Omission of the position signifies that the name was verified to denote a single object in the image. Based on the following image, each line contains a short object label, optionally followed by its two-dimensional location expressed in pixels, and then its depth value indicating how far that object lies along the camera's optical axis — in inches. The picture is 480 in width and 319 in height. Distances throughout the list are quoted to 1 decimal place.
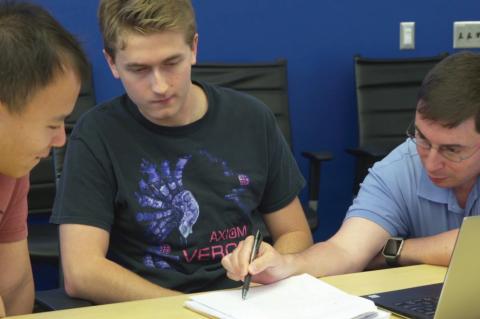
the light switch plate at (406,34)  203.6
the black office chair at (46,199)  159.0
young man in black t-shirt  129.0
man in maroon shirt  97.8
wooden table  110.2
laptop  96.0
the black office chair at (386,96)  190.4
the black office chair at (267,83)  180.1
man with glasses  128.3
